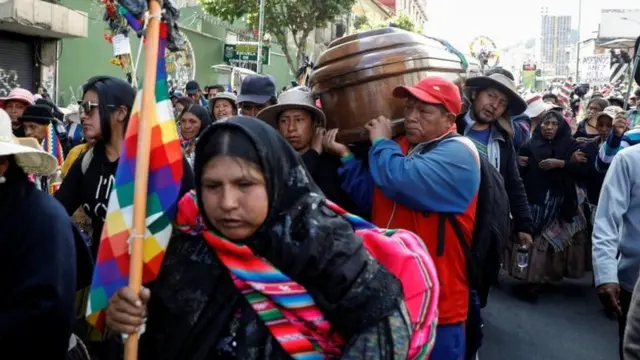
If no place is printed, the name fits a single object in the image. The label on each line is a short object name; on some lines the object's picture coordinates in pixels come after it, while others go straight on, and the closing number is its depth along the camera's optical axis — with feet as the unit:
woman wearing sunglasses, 12.70
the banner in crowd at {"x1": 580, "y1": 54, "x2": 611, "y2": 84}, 119.24
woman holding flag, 6.76
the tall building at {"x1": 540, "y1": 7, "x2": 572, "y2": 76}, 494.01
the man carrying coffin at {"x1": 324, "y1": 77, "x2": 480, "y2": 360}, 10.58
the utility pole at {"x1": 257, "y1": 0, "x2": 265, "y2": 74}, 65.62
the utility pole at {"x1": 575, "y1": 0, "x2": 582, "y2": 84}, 168.27
